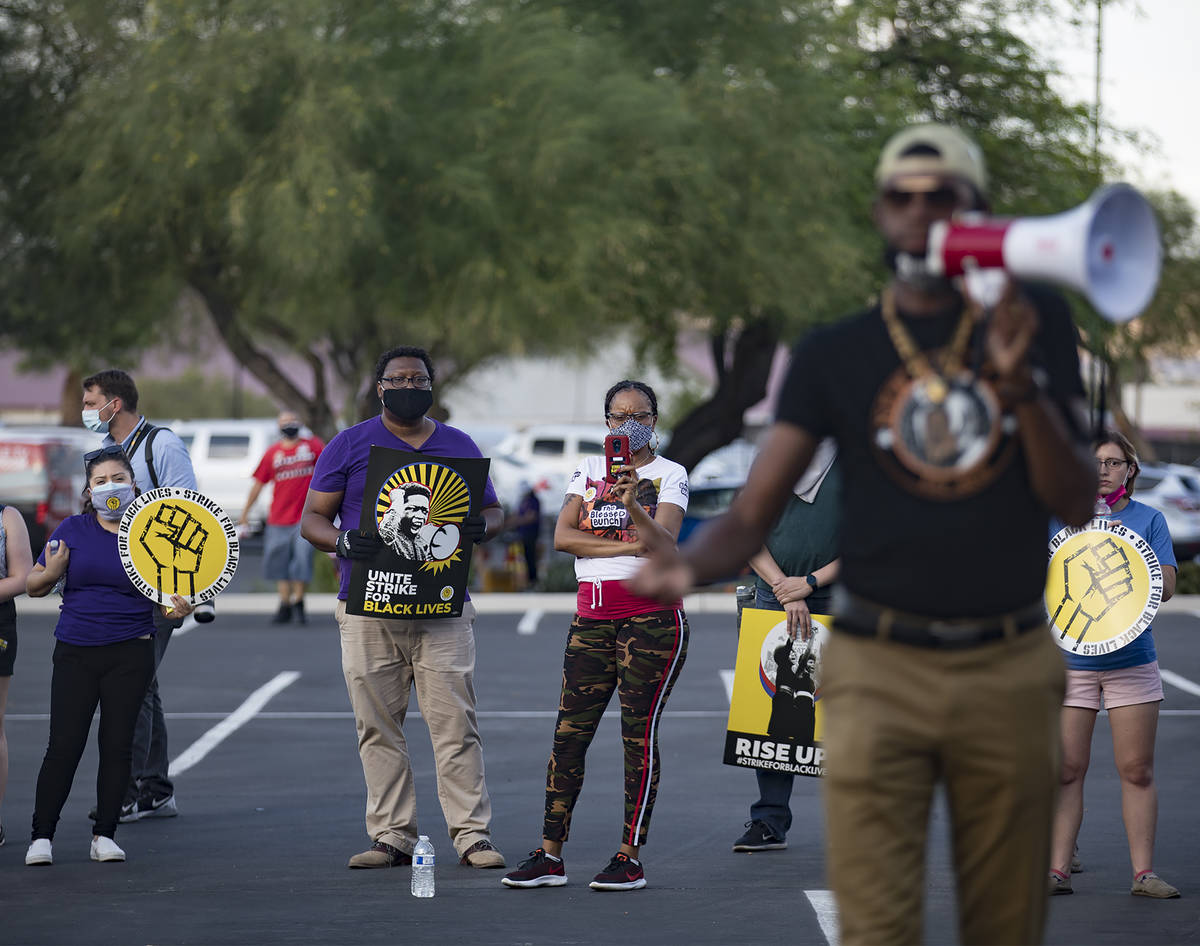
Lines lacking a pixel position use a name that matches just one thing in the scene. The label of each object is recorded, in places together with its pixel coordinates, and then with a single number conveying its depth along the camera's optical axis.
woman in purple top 14.18
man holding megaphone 6.56
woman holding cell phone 13.23
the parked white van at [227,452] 66.87
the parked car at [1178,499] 50.12
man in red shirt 33.34
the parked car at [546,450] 66.69
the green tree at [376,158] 38.56
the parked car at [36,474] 42.16
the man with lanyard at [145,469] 15.95
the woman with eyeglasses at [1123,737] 12.82
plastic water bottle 12.94
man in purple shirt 14.16
